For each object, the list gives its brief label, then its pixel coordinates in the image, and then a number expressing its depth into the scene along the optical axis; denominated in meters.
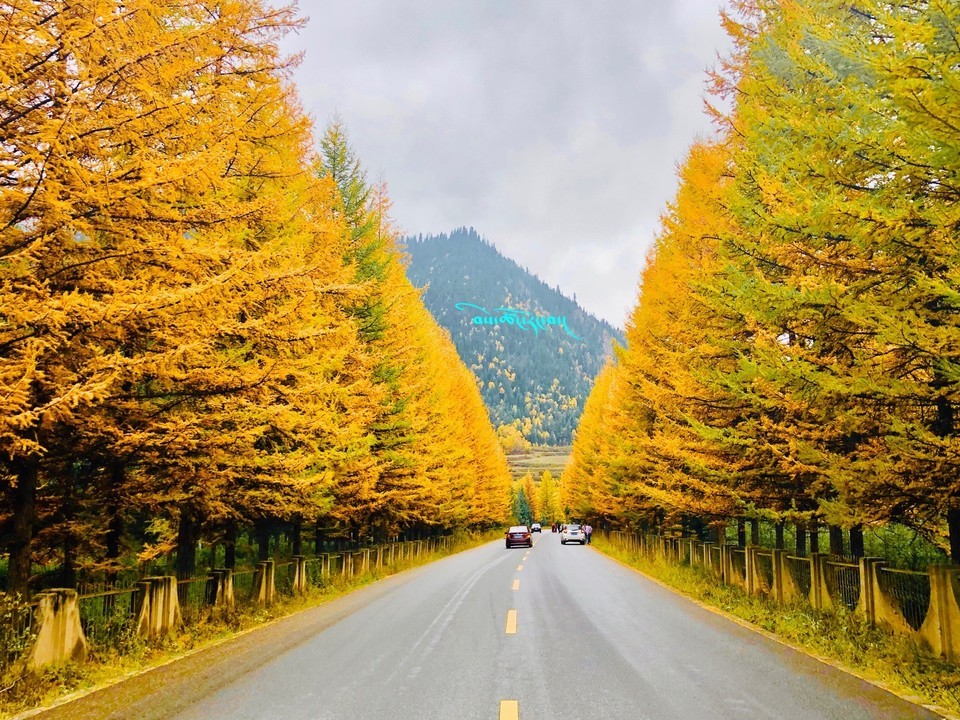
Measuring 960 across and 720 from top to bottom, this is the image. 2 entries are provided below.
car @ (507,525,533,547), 47.94
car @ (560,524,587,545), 55.69
